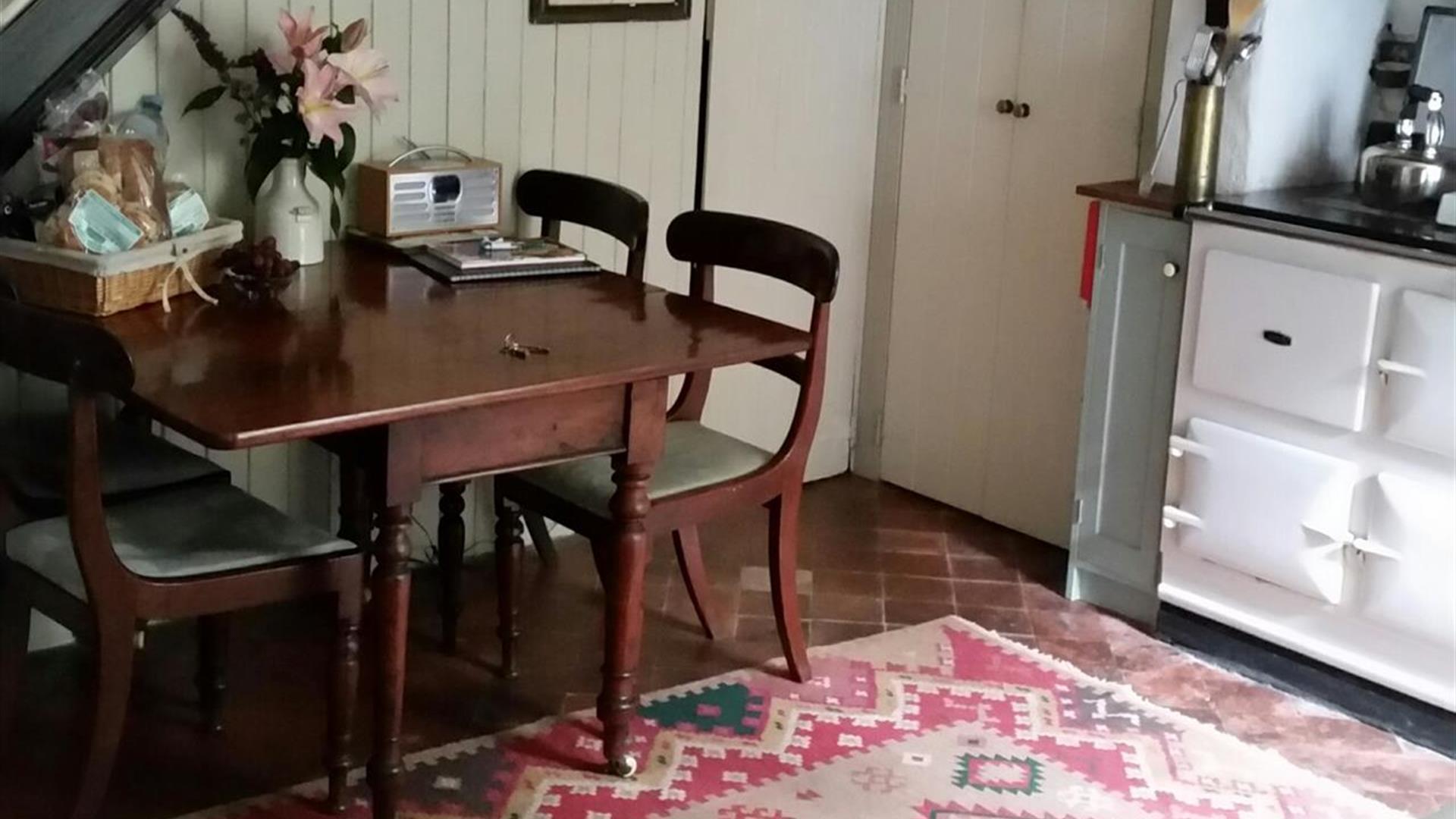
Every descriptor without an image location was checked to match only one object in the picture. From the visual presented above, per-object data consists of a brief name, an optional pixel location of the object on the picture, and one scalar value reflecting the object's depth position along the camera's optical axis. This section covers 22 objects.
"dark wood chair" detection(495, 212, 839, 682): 2.88
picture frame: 3.57
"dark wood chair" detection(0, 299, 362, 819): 2.21
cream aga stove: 2.97
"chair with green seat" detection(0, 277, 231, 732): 2.61
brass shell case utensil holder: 3.34
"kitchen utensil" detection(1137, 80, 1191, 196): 3.46
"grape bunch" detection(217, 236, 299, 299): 2.75
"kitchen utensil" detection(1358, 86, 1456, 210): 3.28
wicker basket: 2.60
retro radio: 3.26
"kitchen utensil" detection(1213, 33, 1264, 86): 3.32
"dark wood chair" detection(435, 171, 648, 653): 3.26
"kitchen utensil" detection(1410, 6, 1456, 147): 3.43
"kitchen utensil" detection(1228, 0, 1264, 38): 3.31
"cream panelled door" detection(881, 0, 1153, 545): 3.78
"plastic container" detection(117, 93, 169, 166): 2.90
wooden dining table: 2.28
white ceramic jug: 3.04
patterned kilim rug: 2.73
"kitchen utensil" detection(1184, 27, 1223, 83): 3.32
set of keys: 2.54
